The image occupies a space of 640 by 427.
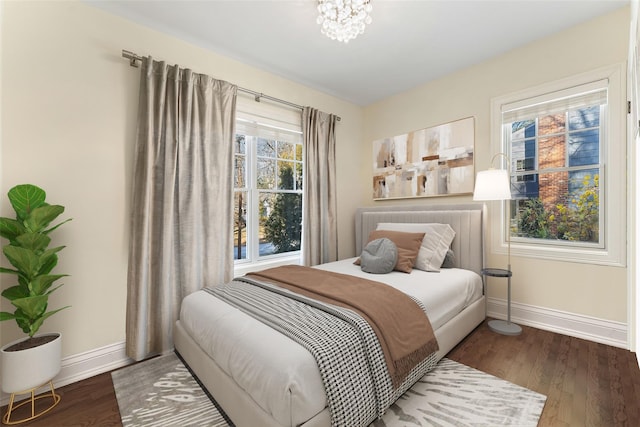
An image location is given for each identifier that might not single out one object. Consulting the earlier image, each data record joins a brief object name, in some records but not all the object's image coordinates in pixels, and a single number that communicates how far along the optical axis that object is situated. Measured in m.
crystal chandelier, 1.85
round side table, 2.41
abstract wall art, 3.04
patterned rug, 1.45
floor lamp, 2.39
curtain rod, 2.12
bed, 1.12
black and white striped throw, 1.19
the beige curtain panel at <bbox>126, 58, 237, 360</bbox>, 2.13
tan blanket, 1.47
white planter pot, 1.49
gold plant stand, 1.52
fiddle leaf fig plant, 1.55
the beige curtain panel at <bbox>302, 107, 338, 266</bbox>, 3.30
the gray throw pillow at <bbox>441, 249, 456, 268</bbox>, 2.81
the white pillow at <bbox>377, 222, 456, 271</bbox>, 2.62
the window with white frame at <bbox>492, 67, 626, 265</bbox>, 2.21
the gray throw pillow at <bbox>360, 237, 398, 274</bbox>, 2.48
